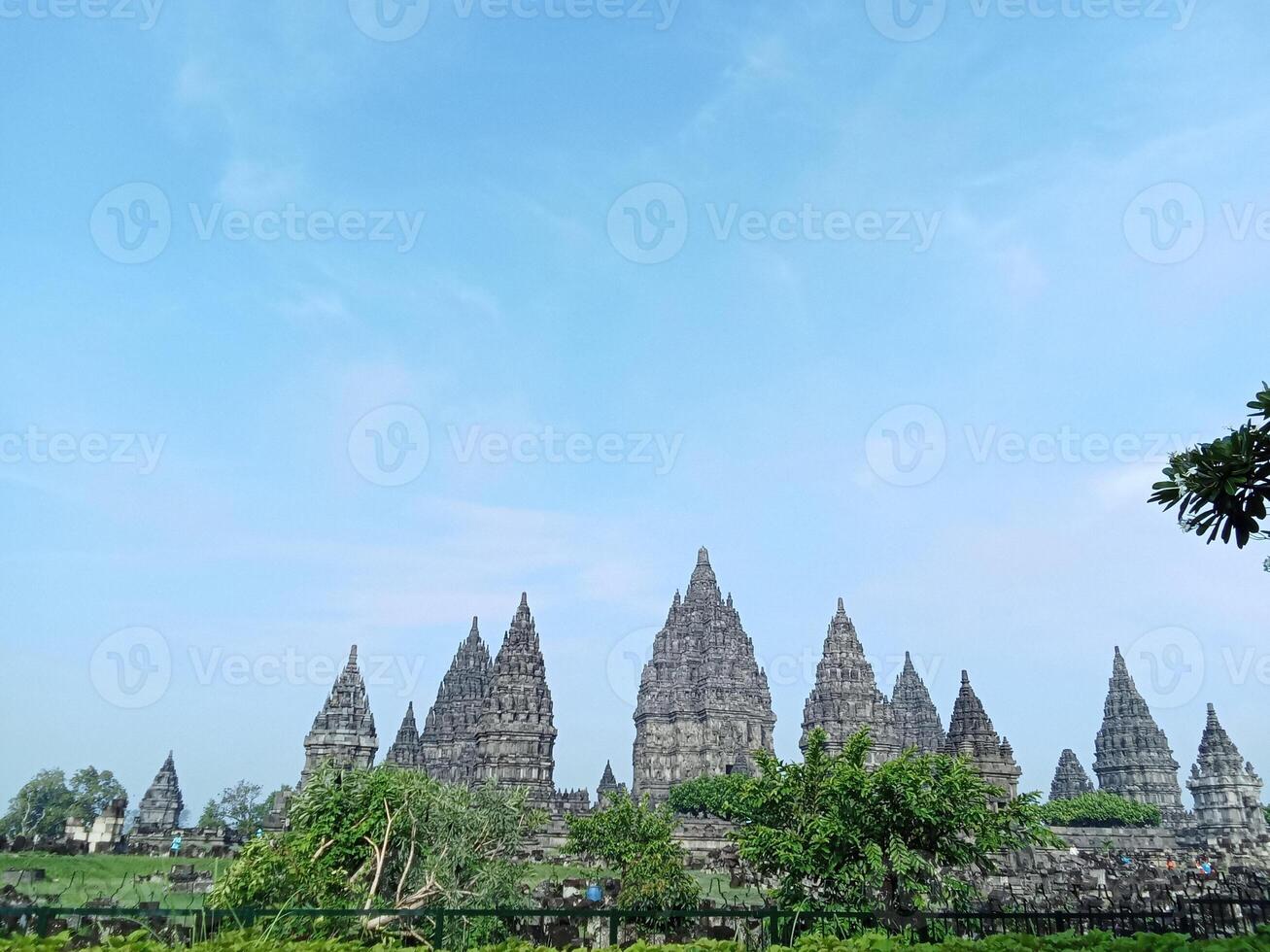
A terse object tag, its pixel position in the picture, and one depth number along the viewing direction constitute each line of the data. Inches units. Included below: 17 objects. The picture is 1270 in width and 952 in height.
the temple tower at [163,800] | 2498.8
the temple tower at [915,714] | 3828.7
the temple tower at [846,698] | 3213.6
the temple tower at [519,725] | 2632.9
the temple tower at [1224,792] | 2984.7
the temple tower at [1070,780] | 3868.1
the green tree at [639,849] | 924.6
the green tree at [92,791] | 3253.0
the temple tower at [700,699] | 3380.9
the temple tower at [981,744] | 2546.8
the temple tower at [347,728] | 2532.0
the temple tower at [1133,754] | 3380.9
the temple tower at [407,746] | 3353.8
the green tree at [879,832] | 676.1
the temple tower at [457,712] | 3284.0
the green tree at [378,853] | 646.5
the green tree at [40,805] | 3080.7
